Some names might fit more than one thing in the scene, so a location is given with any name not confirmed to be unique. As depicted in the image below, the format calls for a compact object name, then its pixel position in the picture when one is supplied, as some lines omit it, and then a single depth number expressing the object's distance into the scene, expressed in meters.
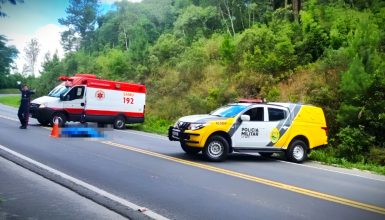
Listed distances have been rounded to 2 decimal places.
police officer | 19.35
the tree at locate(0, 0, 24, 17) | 6.37
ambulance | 21.33
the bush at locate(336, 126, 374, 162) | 15.05
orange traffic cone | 17.12
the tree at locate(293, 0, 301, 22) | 29.71
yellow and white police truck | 12.94
